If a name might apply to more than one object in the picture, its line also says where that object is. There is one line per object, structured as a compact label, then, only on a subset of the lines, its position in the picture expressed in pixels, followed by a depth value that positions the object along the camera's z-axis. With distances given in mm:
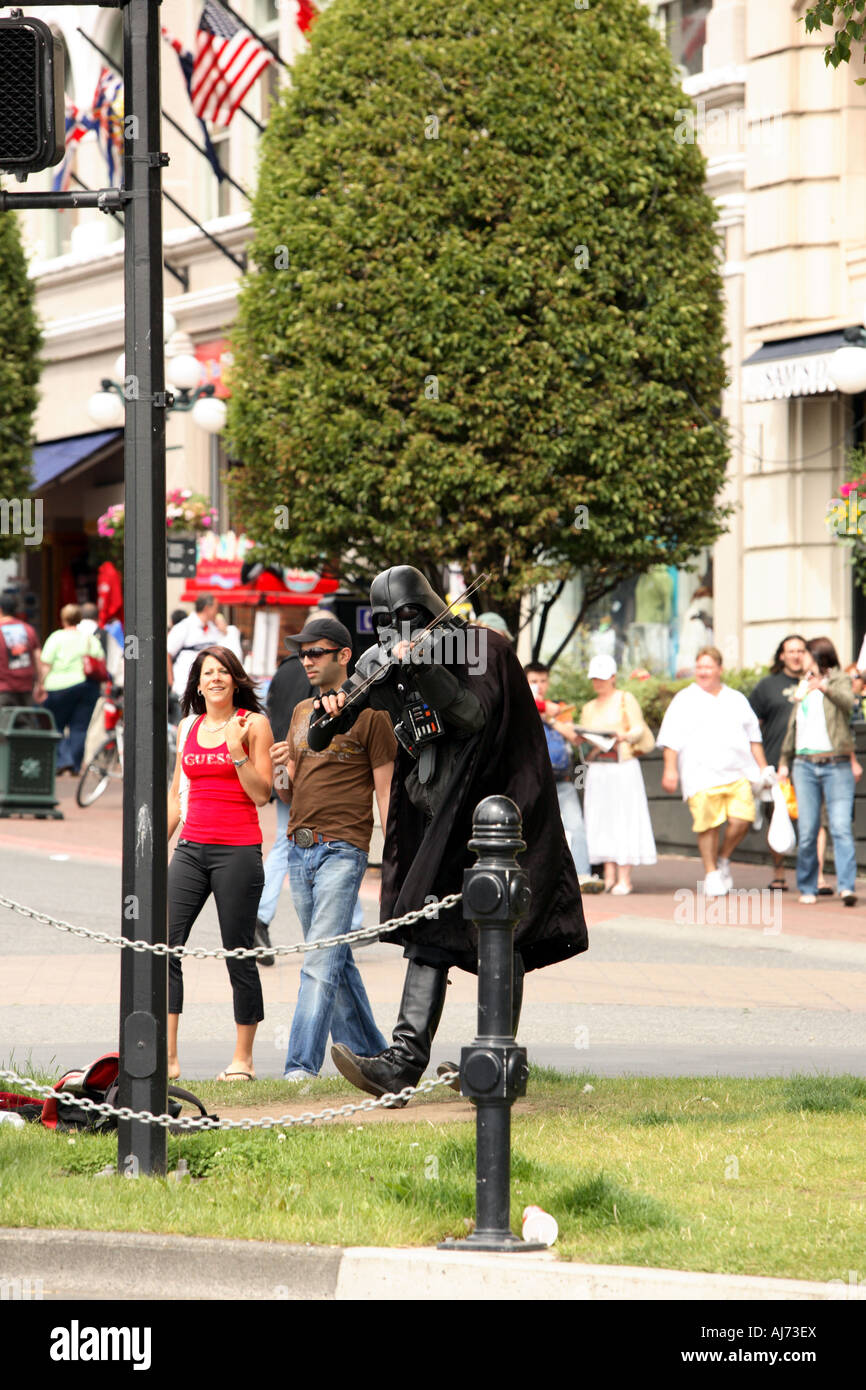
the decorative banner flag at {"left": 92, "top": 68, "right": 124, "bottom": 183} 27500
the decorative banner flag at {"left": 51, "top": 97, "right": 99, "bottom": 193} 28047
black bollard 5207
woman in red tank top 7953
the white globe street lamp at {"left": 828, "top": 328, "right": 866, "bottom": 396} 16344
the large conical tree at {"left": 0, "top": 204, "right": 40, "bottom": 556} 25891
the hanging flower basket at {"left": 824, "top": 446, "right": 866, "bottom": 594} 15219
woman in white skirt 14539
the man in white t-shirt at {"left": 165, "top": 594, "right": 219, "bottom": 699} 19469
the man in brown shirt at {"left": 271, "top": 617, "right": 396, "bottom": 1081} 7781
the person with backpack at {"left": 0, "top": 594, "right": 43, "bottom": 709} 21156
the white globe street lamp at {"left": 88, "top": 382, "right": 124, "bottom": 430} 23344
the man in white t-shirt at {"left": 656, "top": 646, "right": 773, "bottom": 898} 14305
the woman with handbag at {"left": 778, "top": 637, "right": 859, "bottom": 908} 14023
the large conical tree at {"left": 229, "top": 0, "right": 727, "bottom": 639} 16719
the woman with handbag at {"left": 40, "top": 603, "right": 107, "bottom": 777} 21688
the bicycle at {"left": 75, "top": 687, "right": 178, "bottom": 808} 19719
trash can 18344
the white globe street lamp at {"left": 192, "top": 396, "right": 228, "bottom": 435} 22375
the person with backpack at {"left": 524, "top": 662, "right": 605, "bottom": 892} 14180
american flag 24125
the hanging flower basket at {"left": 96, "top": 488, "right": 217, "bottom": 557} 24578
